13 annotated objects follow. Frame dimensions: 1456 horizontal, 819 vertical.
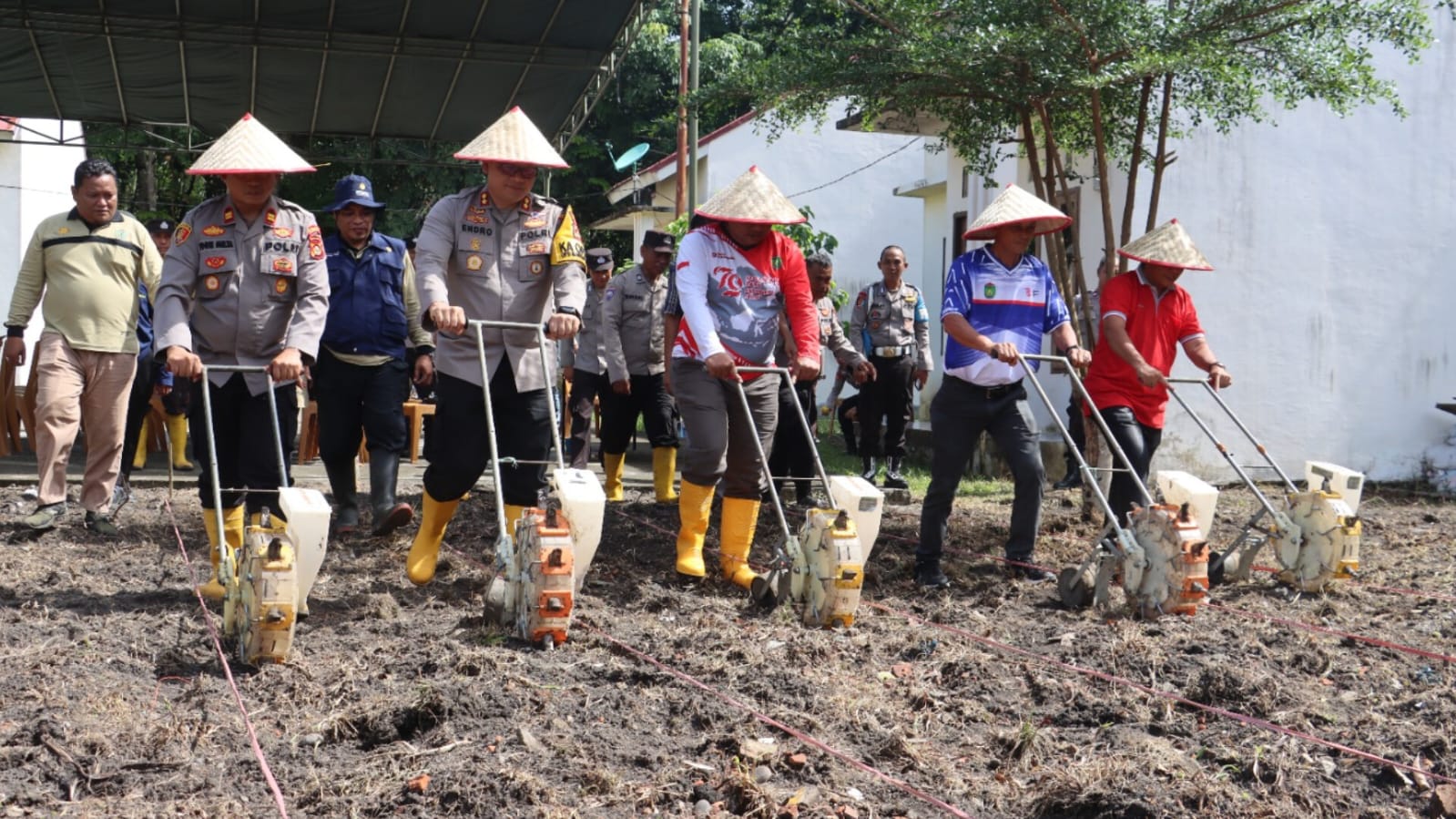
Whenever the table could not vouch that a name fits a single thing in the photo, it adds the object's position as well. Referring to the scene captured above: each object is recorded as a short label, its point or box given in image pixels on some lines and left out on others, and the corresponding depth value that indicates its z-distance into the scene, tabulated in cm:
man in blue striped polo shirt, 694
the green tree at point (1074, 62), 808
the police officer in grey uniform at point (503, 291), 611
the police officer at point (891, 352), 1091
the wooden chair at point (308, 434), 1207
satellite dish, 2325
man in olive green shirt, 766
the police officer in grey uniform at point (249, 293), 580
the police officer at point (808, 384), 959
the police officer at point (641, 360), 968
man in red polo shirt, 731
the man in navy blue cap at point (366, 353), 765
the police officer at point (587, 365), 1030
